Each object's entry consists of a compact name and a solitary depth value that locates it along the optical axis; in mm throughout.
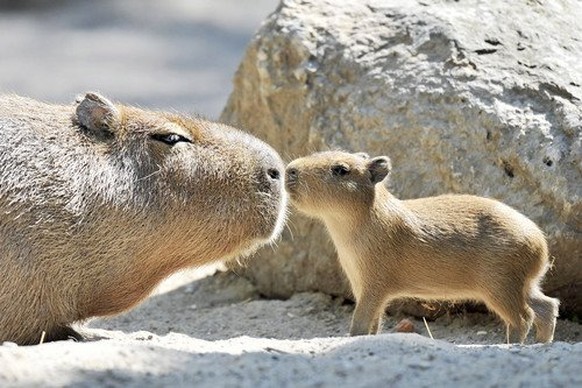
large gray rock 14484
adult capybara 11687
